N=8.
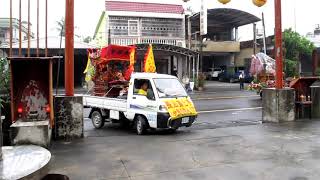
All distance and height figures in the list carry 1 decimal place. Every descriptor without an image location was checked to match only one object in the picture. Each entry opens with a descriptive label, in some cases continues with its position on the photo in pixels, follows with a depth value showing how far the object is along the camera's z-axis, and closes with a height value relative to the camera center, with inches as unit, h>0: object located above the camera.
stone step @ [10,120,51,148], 221.5 -37.5
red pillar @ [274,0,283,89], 338.5 +49.4
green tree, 1154.1 +166.0
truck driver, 311.5 -2.8
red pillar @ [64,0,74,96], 267.8 +37.3
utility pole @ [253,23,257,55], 1148.0 +194.6
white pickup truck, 296.8 -20.3
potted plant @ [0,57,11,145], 254.7 -6.6
